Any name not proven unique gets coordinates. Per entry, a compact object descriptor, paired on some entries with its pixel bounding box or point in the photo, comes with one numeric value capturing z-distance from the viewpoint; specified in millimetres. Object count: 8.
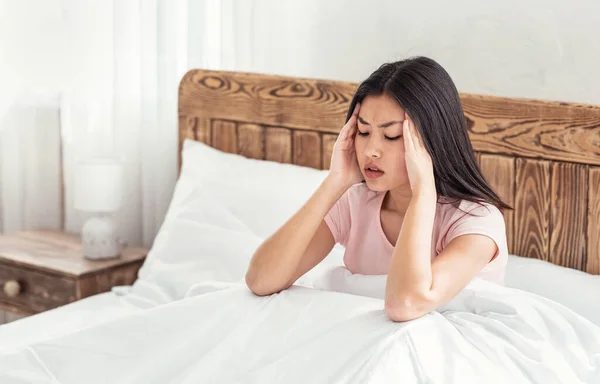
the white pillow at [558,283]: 1936
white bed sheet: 2178
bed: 1553
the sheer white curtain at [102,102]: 2904
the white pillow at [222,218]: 2367
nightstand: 2670
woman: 1638
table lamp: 2750
